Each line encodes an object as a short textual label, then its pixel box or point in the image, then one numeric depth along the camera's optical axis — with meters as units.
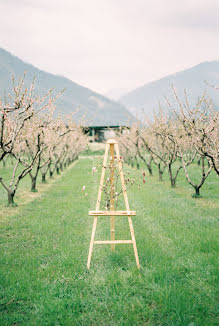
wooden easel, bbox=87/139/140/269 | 6.43
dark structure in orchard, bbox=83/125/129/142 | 81.99
